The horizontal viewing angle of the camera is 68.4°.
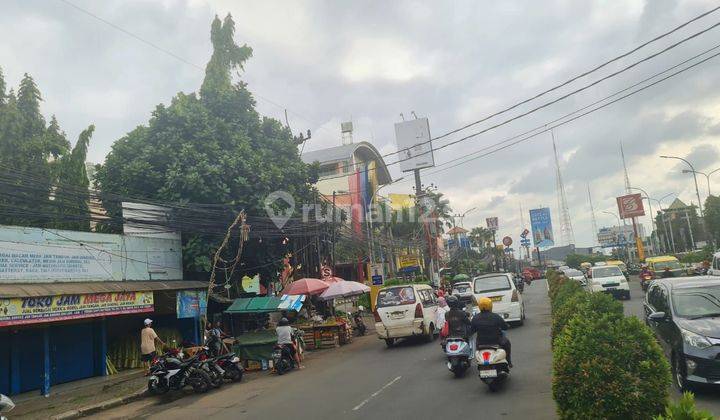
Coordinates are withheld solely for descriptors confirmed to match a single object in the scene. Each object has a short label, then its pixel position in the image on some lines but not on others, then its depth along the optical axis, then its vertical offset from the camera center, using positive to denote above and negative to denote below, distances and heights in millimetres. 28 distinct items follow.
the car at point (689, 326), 7086 -1108
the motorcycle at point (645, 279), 27391 -1348
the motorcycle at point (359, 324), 23016 -1791
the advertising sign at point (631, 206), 68850 +6380
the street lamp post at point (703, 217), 43906 +3111
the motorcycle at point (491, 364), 8711 -1553
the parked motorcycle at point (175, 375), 12219 -1705
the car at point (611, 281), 24656 -1111
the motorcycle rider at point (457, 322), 10320 -966
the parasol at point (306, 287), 18375 +19
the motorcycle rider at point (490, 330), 8953 -1012
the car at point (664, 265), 28242 -759
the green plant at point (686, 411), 3316 -1027
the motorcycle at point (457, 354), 10203 -1542
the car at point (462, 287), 29523 -859
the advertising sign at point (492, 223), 77375 +6714
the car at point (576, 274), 32744 -970
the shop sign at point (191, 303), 16906 -130
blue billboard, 67706 +4774
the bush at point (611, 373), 5125 -1160
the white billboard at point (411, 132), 49906 +13621
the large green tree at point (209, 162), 18344 +4884
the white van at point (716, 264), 18406 -611
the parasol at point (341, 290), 19891 -239
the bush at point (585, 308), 7359 -714
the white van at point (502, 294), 17516 -827
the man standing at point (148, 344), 13789 -1028
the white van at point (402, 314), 16297 -1090
